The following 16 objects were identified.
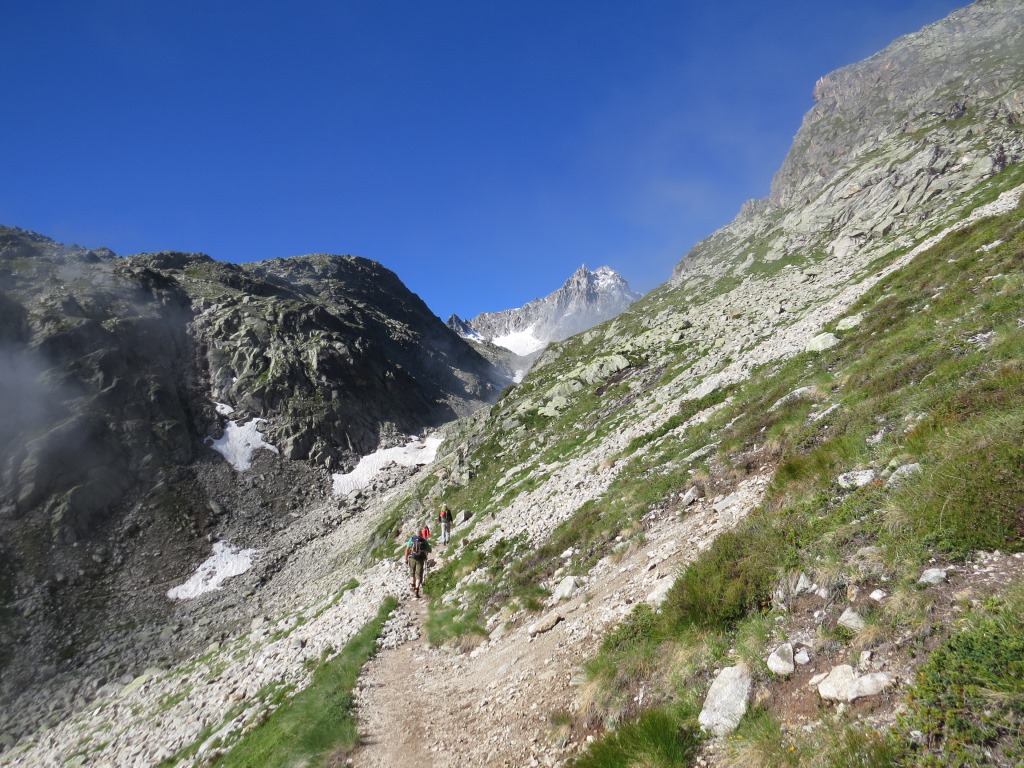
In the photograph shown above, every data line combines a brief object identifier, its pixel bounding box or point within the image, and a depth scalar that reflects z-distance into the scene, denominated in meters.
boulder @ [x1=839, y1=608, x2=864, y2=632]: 5.54
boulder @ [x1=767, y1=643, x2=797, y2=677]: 5.65
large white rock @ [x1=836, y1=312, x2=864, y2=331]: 21.36
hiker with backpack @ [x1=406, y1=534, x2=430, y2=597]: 21.97
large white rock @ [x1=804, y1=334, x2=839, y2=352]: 20.64
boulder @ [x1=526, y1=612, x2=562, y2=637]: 11.41
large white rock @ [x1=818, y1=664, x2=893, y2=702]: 4.70
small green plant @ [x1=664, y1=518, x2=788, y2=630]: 7.18
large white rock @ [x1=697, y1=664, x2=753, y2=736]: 5.57
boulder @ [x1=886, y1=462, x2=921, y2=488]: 7.33
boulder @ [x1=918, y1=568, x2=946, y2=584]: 5.29
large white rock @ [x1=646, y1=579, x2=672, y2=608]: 8.79
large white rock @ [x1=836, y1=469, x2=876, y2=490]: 8.19
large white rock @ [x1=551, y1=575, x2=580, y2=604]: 12.65
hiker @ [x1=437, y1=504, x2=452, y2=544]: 27.31
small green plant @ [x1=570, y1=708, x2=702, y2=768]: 5.57
